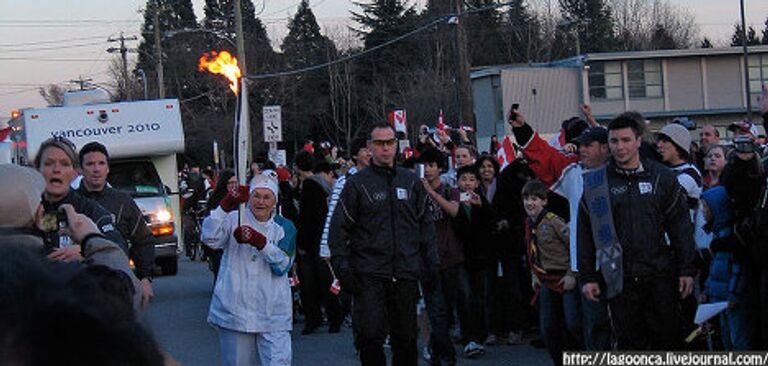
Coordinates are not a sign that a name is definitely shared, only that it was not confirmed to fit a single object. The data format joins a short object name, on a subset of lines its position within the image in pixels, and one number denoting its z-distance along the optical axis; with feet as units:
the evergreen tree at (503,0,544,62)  280.72
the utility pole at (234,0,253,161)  115.26
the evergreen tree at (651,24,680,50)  327.47
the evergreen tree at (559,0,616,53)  306.76
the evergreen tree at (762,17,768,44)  324.70
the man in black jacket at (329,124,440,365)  29.50
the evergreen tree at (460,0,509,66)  277.44
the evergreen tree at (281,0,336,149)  244.42
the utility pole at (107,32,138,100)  244.22
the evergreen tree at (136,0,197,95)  253.85
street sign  86.43
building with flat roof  205.05
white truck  74.79
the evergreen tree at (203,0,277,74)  231.30
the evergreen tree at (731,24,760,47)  325.05
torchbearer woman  27.27
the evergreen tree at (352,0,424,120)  244.42
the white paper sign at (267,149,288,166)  82.15
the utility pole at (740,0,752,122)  155.76
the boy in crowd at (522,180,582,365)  32.63
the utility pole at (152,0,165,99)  181.12
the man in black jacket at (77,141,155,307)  26.76
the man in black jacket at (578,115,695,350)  25.31
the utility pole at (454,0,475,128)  86.38
